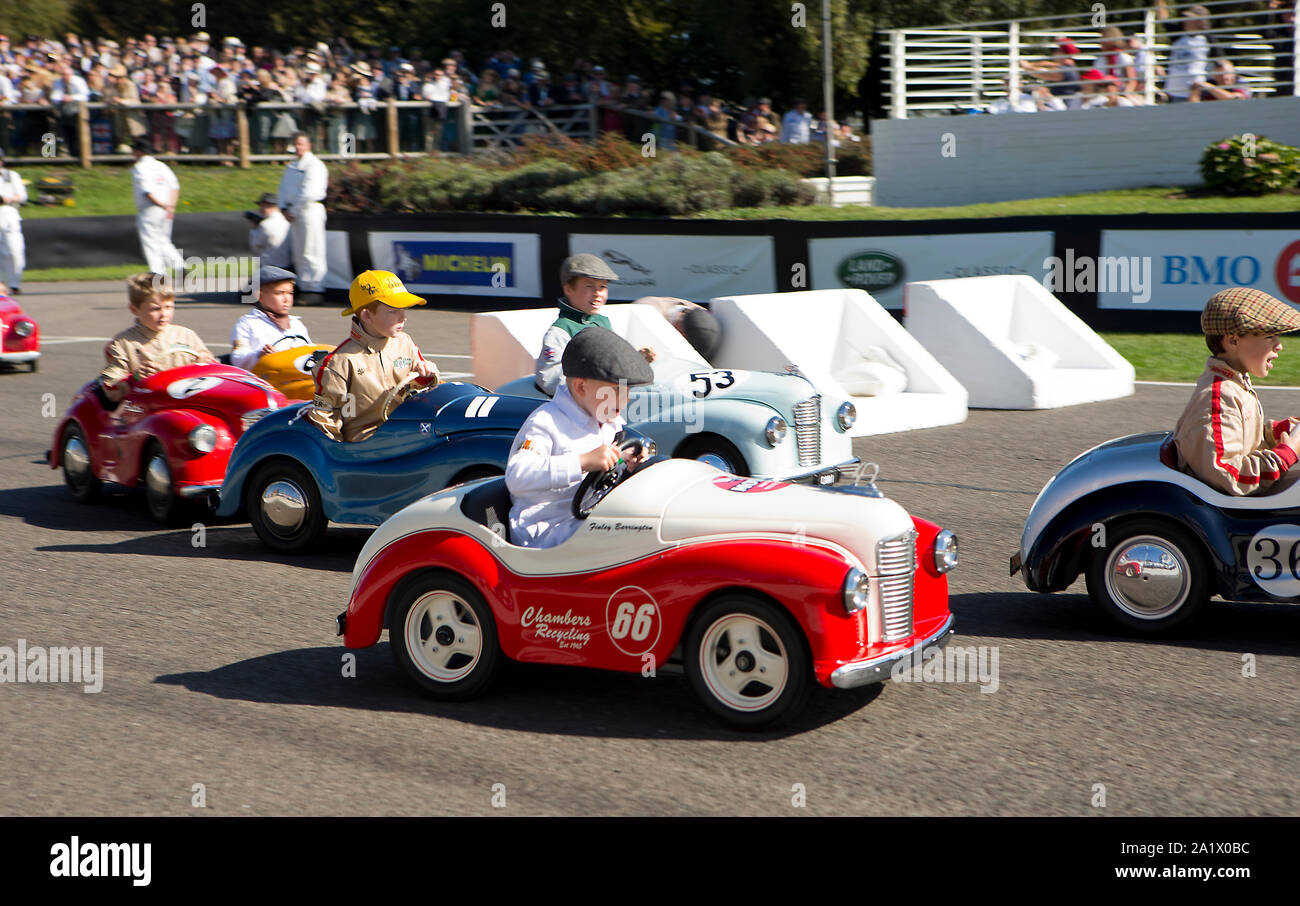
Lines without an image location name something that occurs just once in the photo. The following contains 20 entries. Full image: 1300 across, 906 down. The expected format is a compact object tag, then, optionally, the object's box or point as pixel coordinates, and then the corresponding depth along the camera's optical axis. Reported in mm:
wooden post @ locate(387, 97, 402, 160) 32969
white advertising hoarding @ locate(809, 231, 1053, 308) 16219
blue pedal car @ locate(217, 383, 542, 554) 7750
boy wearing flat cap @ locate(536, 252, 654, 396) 8383
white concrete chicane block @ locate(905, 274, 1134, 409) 12820
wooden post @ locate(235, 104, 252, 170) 32631
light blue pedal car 8719
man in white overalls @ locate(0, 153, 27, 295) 22609
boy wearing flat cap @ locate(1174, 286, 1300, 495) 6055
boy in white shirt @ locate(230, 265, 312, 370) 10094
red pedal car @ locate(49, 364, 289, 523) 9117
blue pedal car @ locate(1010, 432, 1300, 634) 5980
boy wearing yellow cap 8008
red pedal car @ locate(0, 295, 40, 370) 15461
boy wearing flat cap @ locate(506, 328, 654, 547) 5312
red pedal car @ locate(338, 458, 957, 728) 4941
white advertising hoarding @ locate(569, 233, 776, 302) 18391
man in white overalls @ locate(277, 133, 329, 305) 21062
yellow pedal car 10195
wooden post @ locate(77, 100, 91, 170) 31781
